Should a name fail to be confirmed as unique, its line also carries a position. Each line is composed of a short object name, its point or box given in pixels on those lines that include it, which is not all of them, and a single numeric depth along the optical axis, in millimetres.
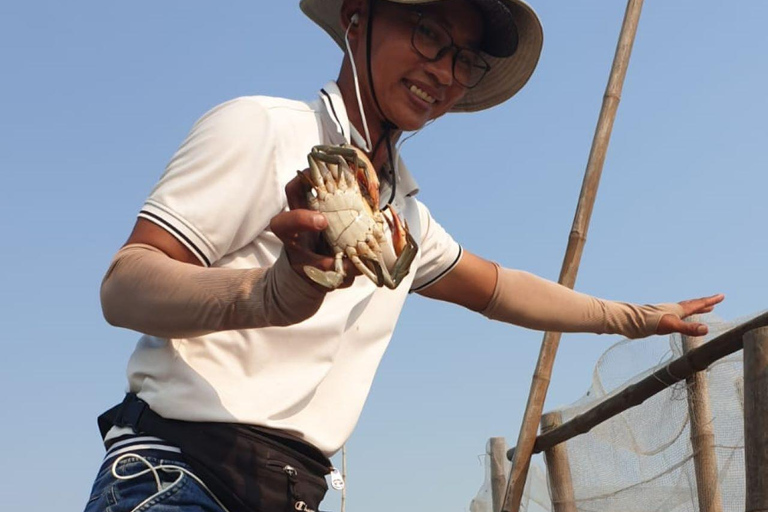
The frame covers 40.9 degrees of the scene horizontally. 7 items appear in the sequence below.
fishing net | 3596
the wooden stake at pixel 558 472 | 4477
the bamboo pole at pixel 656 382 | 3285
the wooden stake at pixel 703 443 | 3592
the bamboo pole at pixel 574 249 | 4473
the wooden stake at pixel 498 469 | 5328
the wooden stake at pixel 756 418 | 2801
